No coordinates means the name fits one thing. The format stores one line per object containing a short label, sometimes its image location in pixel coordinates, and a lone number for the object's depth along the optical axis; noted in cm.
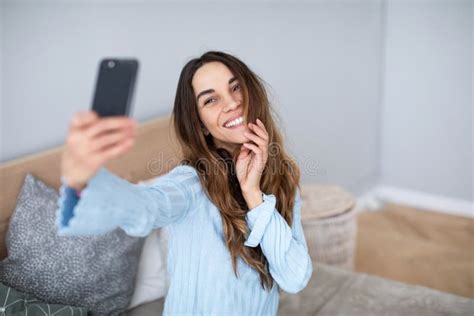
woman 112
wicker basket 213
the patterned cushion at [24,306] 124
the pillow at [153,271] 163
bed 150
